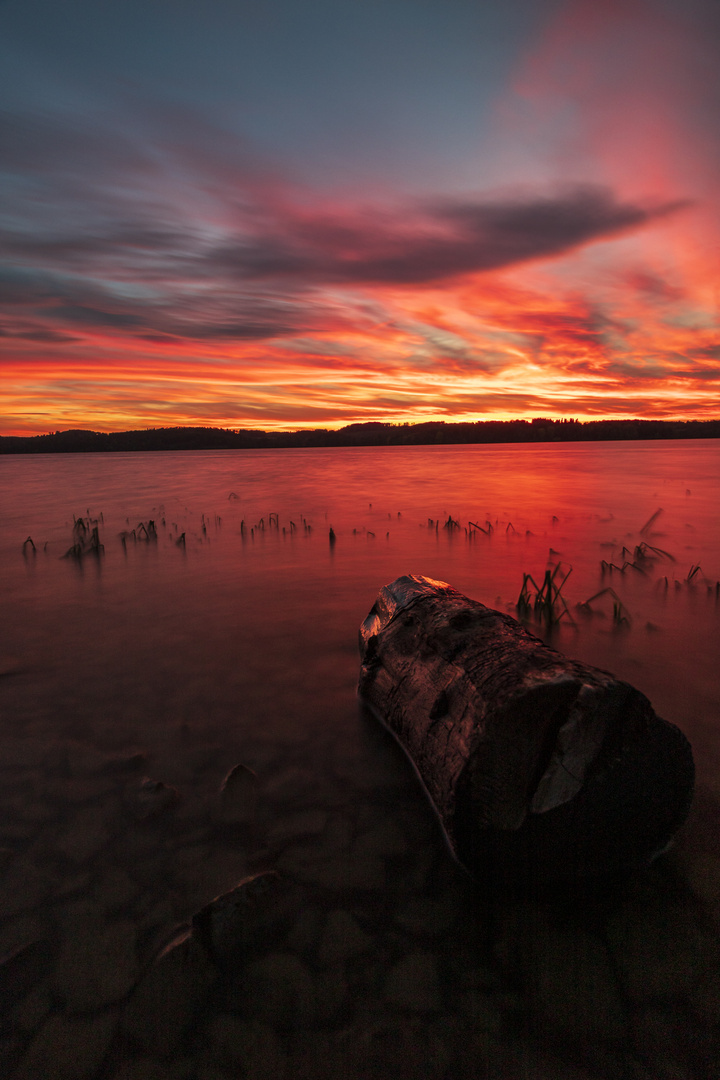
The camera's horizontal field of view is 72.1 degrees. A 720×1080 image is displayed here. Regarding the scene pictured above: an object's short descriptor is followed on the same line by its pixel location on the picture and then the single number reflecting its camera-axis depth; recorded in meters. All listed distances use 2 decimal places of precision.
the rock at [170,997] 0.55
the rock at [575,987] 0.56
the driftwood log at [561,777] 0.68
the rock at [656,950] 0.59
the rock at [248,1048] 0.53
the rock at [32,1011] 0.56
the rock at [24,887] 0.69
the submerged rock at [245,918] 0.64
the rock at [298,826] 0.82
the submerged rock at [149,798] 0.87
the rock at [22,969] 0.58
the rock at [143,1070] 0.52
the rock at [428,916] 0.66
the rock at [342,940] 0.63
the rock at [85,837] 0.78
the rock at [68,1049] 0.52
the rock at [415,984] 0.58
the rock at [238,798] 0.86
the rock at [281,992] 0.57
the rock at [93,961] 0.59
